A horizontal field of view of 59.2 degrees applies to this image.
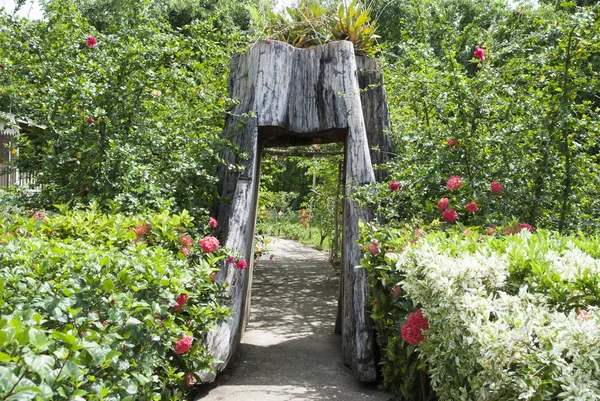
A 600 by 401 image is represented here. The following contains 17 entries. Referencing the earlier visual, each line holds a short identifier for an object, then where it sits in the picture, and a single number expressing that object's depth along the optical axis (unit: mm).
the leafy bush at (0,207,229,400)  1433
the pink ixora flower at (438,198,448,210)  4359
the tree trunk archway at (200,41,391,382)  5074
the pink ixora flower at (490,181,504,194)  4395
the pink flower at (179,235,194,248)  3863
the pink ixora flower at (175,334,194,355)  3152
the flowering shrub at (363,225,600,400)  1760
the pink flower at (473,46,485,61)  4824
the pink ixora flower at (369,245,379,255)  4164
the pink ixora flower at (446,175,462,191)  4422
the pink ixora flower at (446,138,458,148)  4711
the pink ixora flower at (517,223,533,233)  4009
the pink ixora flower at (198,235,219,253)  3977
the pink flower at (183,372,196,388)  3670
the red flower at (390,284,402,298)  3625
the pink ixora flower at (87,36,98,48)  5312
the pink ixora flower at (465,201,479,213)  4348
